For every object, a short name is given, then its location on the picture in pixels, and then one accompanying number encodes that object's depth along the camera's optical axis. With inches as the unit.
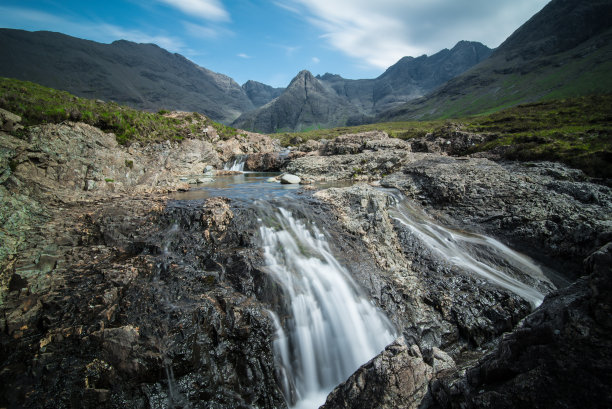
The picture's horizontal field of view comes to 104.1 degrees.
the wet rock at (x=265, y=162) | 1179.3
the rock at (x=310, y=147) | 1364.2
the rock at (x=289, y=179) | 790.5
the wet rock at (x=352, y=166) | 892.0
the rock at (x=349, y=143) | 1130.7
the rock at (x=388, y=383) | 168.9
